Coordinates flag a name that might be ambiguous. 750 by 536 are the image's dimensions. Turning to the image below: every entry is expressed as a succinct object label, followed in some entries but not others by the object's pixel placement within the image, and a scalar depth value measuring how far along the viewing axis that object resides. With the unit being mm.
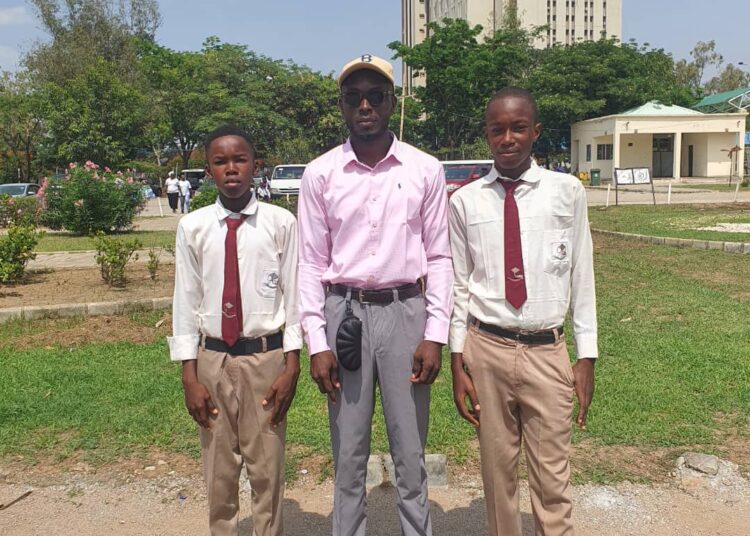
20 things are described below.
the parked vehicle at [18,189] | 25688
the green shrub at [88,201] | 16031
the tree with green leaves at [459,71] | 40812
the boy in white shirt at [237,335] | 2736
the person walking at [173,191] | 25359
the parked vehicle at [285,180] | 27891
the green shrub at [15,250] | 8992
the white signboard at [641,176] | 23516
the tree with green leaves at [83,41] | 39250
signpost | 23297
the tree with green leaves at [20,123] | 35969
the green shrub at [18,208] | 17853
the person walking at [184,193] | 25141
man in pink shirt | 2590
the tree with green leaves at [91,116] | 33031
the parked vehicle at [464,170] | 24328
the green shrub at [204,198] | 14745
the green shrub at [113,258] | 8648
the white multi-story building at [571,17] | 78938
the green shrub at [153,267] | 9023
